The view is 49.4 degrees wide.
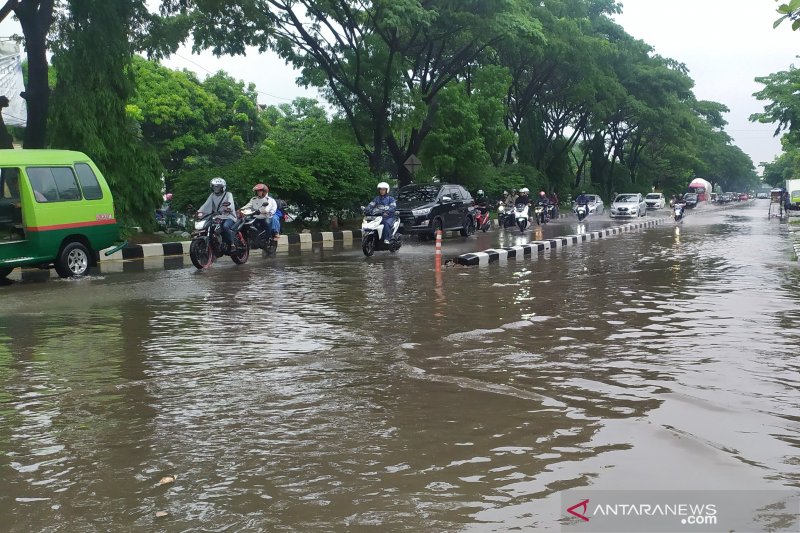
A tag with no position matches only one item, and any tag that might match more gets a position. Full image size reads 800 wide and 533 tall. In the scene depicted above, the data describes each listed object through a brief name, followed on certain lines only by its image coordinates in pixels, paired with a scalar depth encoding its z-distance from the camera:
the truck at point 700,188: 108.46
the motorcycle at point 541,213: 39.41
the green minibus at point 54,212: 13.53
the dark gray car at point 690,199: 80.94
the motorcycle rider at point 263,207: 18.86
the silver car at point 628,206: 47.16
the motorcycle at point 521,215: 31.84
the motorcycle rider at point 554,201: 42.53
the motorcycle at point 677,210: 41.53
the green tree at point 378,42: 28.58
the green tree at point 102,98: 20.55
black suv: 25.59
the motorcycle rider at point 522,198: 32.29
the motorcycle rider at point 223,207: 16.70
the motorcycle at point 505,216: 34.09
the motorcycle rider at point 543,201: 39.53
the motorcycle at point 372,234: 19.06
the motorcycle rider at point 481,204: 32.34
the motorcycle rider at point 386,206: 19.28
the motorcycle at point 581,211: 41.00
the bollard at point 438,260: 15.18
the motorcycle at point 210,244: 15.88
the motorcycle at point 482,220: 31.95
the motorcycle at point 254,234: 18.21
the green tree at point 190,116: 52.34
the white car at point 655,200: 73.62
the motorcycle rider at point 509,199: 35.11
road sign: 33.97
